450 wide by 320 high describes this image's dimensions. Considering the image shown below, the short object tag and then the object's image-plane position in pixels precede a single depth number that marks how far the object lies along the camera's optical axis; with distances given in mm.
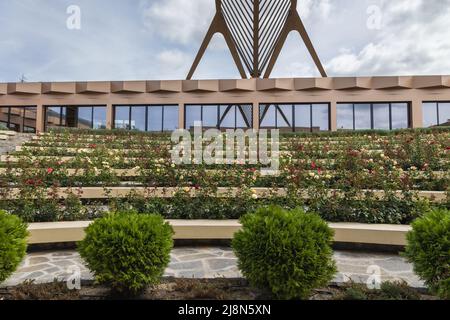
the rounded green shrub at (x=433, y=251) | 2617
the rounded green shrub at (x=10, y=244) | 2791
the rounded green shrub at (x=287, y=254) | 2668
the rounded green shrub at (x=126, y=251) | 2764
